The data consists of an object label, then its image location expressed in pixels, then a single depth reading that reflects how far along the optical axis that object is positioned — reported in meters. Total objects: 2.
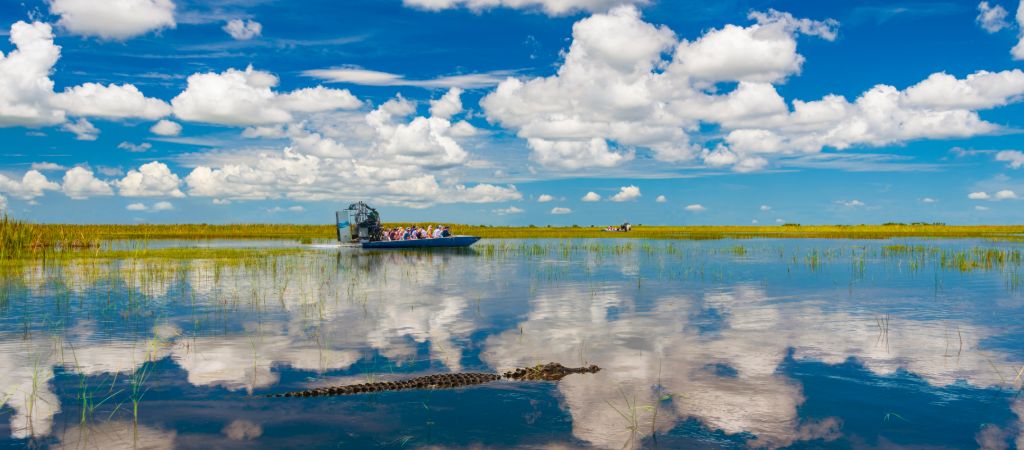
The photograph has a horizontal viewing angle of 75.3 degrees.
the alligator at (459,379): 9.66
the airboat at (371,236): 46.97
